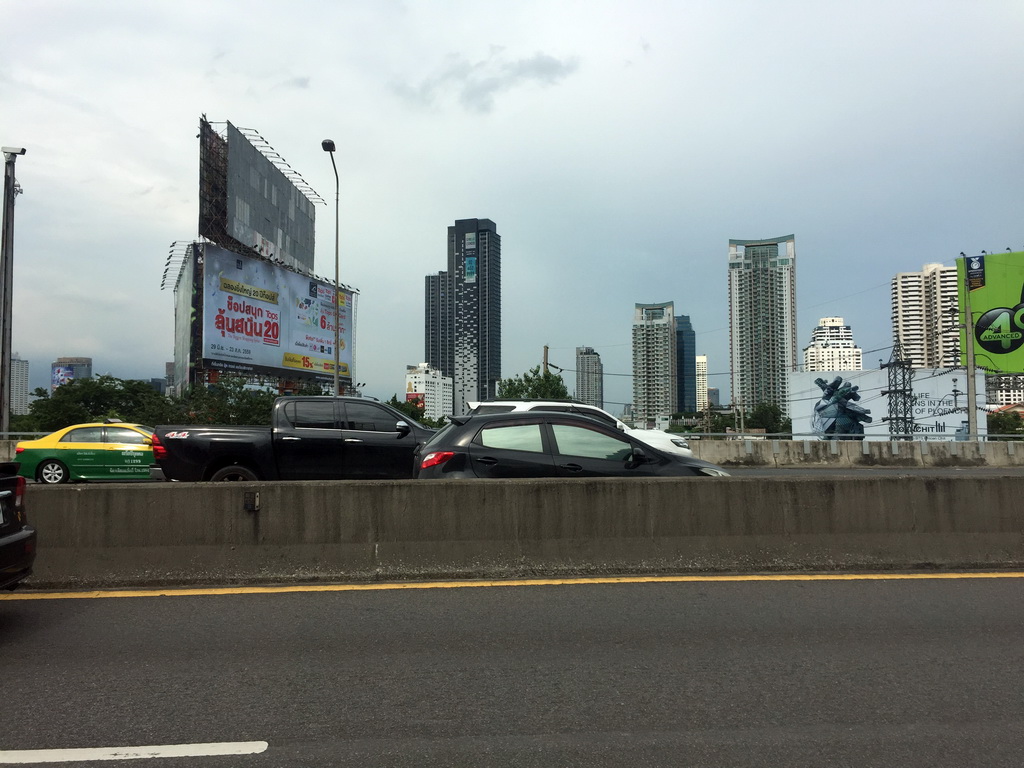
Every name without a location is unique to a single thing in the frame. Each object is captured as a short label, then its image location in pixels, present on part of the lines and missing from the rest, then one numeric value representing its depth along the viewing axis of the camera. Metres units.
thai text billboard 55.41
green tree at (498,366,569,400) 52.50
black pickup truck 10.96
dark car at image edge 5.39
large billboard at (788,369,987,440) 57.16
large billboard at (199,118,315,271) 56.03
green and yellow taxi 17.48
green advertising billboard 47.09
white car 15.19
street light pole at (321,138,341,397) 28.70
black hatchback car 8.61
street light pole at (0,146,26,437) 23.78
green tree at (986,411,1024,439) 94.69
